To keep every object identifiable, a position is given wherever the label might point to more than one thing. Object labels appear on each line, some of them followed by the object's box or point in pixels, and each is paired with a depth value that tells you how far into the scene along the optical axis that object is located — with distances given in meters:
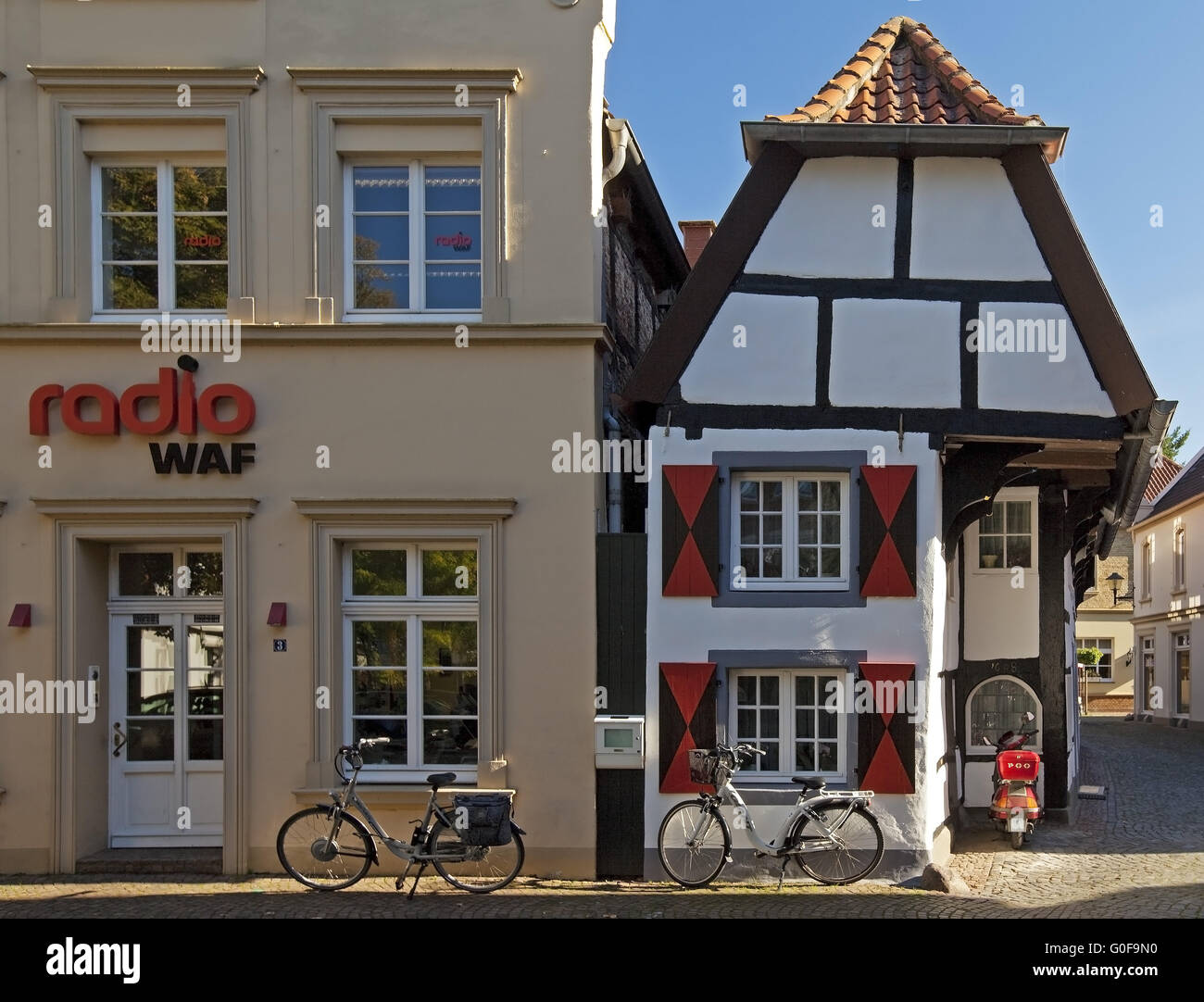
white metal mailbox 9.38
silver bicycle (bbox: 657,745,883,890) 9.08
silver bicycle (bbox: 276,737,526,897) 8.84
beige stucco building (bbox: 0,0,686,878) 9.55
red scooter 10.59
